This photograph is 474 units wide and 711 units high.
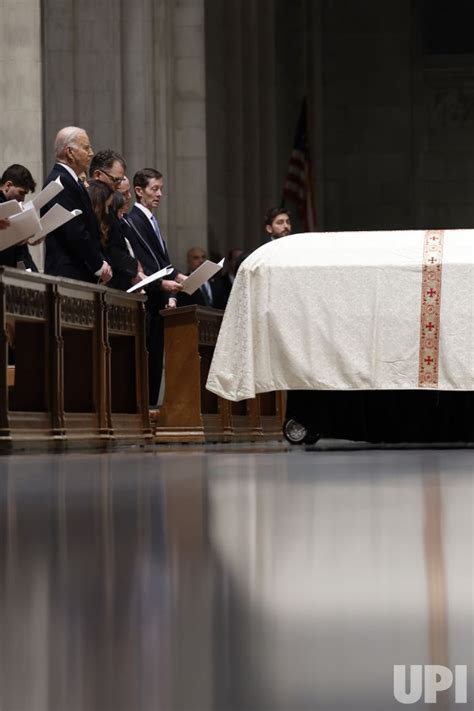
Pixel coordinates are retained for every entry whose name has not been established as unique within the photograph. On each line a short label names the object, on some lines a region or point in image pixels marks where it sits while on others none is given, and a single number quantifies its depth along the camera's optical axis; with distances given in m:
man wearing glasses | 17.19
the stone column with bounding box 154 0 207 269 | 29.27
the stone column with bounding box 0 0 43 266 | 19.81
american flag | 39.66
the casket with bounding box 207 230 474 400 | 14.48
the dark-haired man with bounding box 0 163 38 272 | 15.62
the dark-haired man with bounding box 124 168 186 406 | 18.53
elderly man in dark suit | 16.34
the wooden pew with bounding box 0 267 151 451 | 14.32
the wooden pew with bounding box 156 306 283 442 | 17.45
